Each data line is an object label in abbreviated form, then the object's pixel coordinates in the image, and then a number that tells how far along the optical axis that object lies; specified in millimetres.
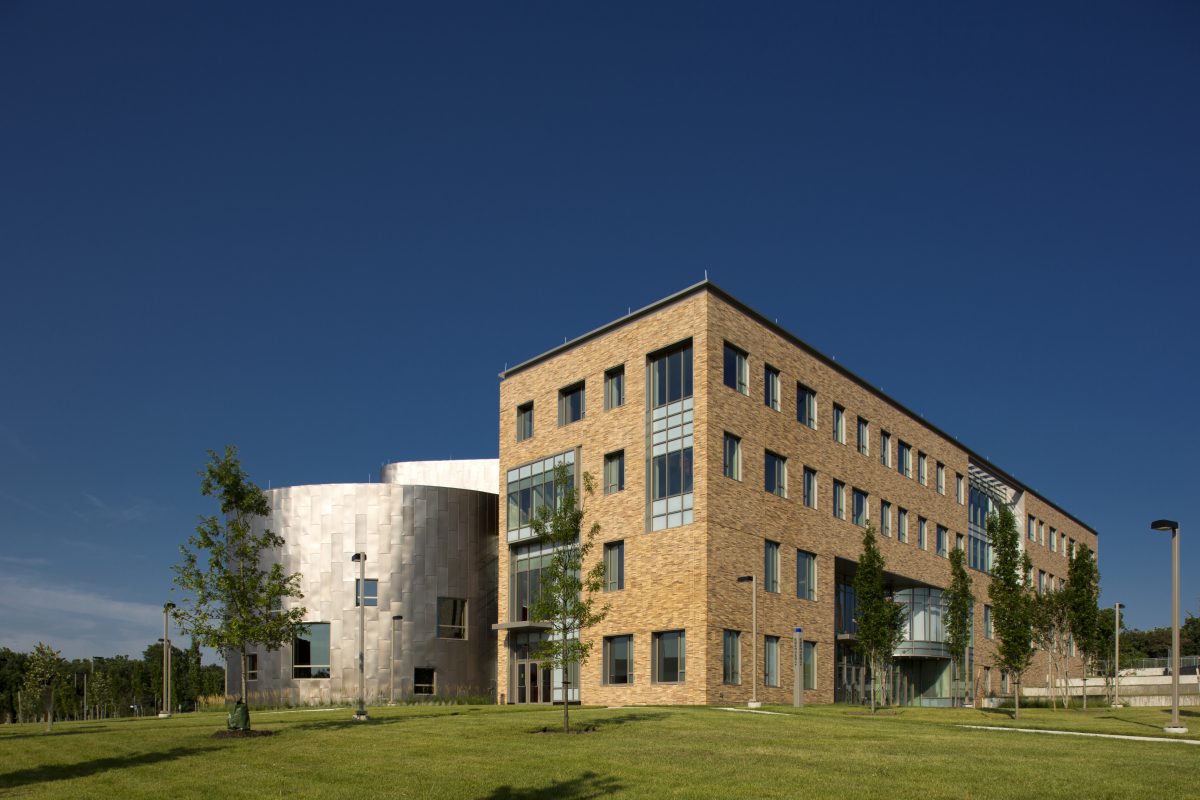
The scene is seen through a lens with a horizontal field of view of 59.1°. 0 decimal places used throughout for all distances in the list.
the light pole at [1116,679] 56219
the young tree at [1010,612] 40272
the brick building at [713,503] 43906
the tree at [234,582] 29328
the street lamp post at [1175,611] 29016
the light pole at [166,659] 50844
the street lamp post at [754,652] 39722
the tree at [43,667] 46156
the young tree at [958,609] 53406
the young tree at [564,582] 28062
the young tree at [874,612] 43094
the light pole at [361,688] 33125
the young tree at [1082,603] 55250
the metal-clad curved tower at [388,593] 58094
